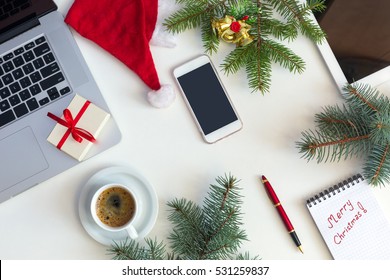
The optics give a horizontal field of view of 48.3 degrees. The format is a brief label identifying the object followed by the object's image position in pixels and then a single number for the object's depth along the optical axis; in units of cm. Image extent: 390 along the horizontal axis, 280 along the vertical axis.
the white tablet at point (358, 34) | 89
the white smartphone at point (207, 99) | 83
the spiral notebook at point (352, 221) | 81
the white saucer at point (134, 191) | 82
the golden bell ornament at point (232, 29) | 80
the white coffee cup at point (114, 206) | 80
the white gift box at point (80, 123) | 82
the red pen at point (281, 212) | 81
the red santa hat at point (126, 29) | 83
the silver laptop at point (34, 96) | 82
